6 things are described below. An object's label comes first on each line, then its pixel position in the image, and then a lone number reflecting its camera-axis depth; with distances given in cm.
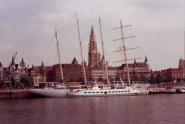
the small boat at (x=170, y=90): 10678
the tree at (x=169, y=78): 15634
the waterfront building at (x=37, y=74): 17316
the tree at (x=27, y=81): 12821
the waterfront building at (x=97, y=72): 19562
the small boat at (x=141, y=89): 8534
